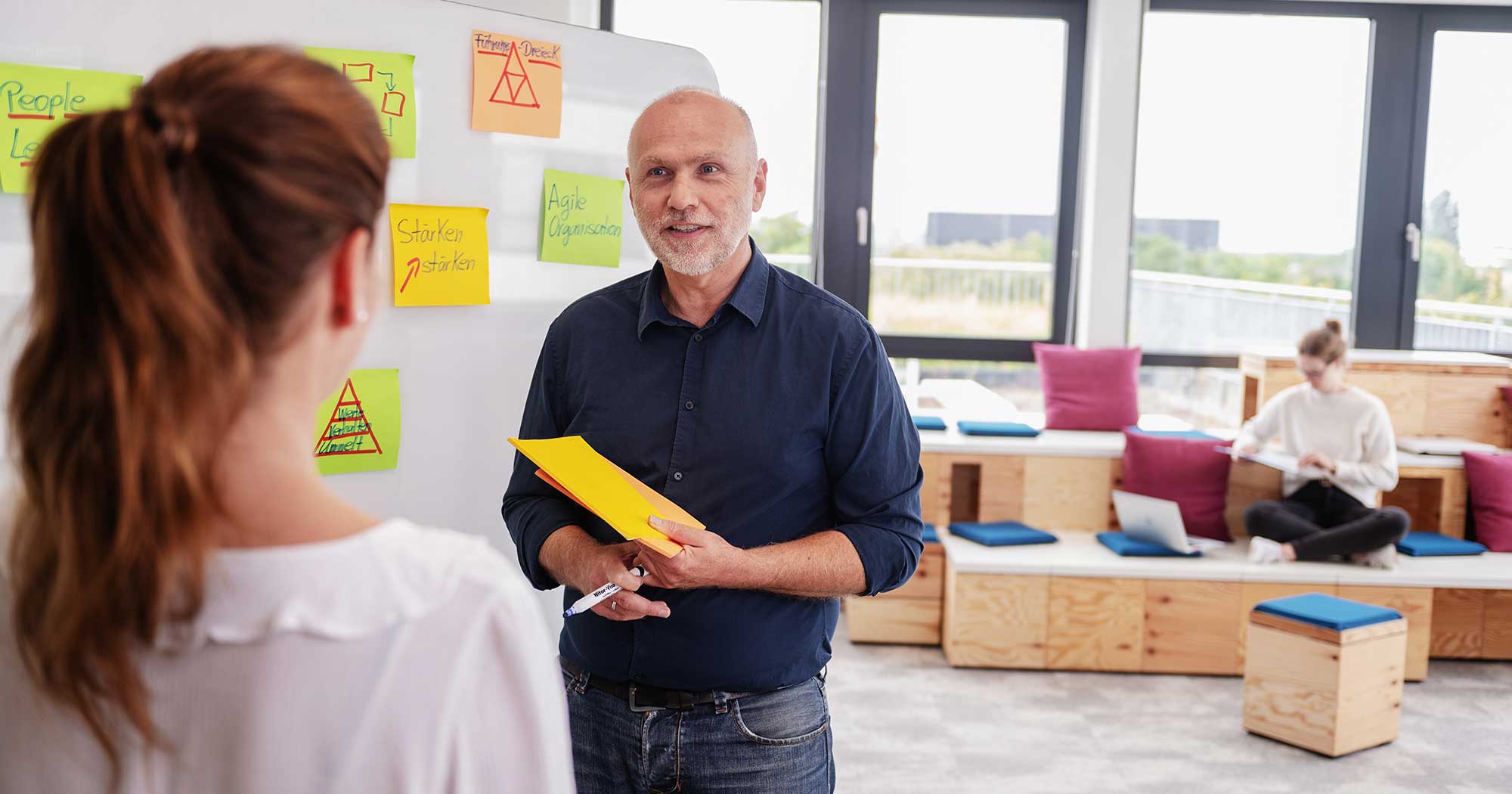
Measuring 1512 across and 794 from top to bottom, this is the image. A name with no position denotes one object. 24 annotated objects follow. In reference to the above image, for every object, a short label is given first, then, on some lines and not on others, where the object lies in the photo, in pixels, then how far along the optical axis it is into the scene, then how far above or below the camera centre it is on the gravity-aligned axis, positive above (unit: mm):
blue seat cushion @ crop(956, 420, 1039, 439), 4480 -512
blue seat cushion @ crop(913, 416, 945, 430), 4578 -506
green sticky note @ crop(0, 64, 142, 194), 1464 +201
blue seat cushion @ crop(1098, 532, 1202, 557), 4047 -856
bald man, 1474 -249
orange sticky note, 1856 +312
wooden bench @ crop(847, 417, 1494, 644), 4383 -688
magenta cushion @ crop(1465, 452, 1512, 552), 4262 -672
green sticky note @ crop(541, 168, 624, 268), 1973 +107
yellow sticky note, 1781 +34
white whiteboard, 1664 +149
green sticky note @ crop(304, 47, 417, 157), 1715 +282
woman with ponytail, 564 -125
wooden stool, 3305 -1050
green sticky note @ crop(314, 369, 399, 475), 1734 -226
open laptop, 3994 -766
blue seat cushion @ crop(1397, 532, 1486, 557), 4160 -843
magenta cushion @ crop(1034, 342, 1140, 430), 4742 -378
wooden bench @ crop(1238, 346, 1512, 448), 4586 -323
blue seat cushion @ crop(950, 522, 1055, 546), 4121 -847
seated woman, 4031 -581
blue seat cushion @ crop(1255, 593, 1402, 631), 3326 -884
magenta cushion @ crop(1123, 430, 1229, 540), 4340 -645
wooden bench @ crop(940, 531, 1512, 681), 3953 -1021
